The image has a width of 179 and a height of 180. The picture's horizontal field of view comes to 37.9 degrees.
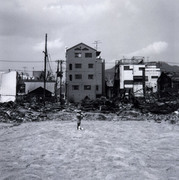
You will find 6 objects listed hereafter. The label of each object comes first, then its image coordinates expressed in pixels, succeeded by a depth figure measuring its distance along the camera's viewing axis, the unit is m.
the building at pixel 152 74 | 61.41
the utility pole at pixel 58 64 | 43.78
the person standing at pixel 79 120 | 15.12
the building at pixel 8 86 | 43.72
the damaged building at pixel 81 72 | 56.75
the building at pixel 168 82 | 36.03
